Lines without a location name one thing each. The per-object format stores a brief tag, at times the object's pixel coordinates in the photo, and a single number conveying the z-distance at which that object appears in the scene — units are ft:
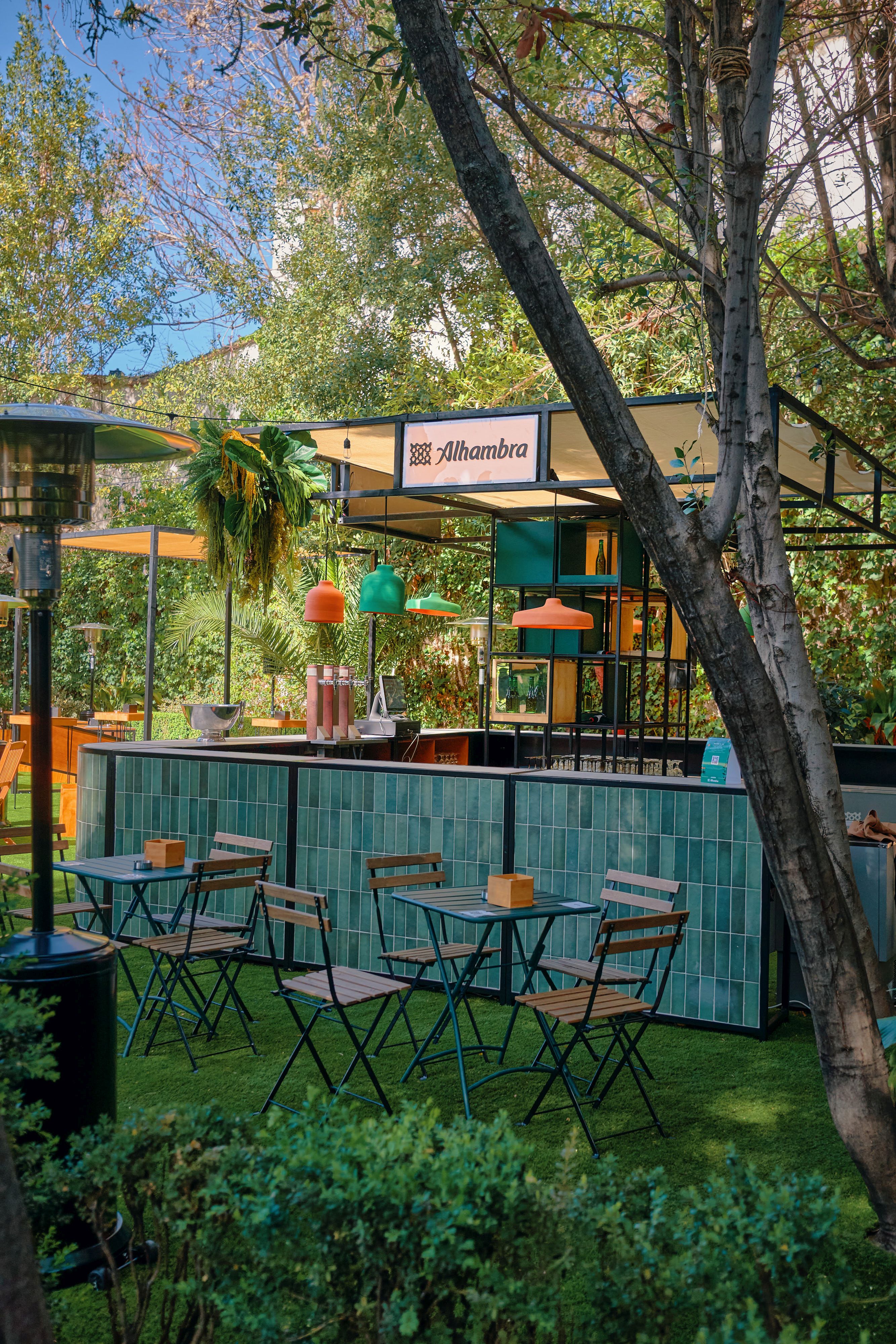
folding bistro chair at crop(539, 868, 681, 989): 14.67
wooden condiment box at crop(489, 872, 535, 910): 14.52
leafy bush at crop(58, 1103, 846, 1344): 5.54
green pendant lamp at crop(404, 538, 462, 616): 29.99
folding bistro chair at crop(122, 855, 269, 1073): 15.57
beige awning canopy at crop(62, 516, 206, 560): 34.24
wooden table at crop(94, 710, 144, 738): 50.67
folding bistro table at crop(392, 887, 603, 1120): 13.88
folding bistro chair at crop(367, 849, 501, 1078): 15.06
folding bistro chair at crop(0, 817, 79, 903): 17.04
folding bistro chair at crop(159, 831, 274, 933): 16.96
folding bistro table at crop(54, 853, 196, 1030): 15.98
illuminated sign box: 20.54
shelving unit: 29.55
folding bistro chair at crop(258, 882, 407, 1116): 12.87
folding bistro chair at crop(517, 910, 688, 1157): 12.70
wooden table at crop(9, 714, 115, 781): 42.06
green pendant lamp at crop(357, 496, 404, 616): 23.11
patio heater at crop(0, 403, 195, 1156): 9.30
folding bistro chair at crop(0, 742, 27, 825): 30.89
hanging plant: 22.98
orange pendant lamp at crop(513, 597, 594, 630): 23.26
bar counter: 16.93
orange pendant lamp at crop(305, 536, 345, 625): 24.41
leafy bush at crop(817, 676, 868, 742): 33.78
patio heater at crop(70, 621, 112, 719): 54.70
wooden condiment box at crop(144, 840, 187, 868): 16.83
